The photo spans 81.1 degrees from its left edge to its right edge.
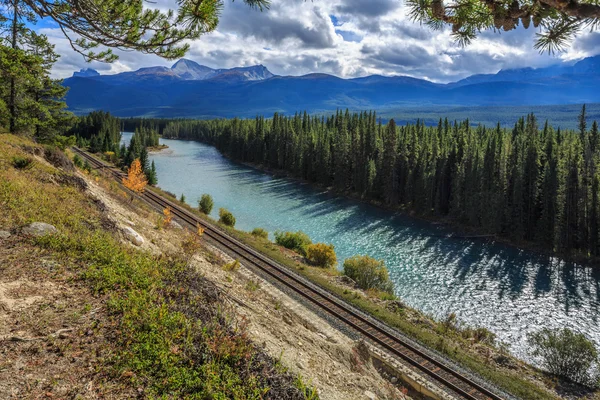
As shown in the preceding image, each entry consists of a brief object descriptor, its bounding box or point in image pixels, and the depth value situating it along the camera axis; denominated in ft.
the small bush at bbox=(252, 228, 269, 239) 113.91
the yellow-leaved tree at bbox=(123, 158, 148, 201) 112.06
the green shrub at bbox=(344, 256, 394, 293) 84.33
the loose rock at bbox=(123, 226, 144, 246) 48.20
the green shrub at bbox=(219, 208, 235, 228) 126.06
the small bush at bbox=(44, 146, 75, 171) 80.88
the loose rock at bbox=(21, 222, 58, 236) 32.53
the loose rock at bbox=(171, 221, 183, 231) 92.32
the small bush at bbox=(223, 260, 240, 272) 64.59
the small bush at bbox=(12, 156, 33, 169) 53.36
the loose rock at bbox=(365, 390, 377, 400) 28.35
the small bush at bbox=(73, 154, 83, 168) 137.59
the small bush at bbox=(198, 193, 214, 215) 139.36
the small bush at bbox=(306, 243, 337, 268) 92.48
